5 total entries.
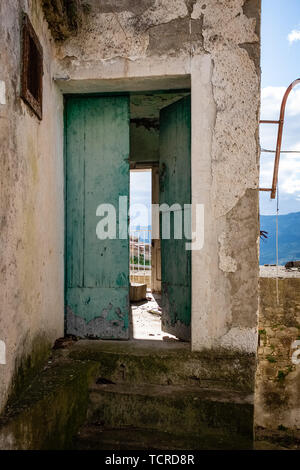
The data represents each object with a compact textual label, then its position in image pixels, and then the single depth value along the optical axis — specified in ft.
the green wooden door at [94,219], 10.59
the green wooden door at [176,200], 10.40
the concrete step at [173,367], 8.82
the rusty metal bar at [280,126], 11.34
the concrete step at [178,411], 7.94
